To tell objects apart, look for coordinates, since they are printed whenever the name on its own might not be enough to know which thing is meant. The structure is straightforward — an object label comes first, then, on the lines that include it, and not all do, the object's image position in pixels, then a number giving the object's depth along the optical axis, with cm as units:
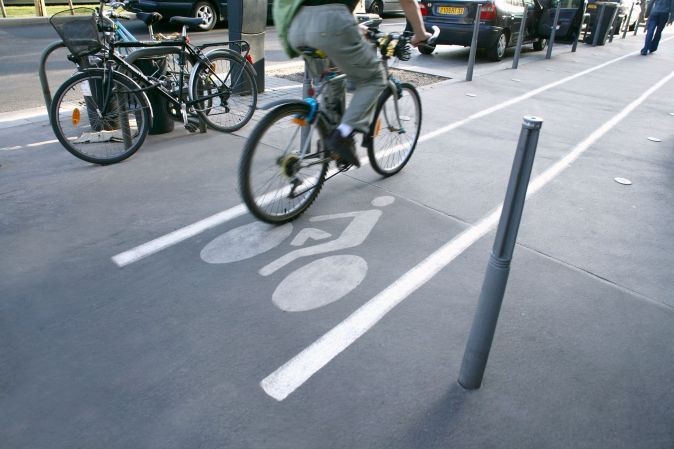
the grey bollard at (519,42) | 947
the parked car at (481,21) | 1041
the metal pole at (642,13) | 2355
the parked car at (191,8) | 1242
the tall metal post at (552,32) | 1123
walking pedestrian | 1356
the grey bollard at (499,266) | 167
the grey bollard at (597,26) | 1472
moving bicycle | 320
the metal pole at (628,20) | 1809
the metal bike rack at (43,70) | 453
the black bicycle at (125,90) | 423
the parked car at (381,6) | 1801
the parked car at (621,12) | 1512
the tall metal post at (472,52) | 842
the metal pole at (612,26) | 1505
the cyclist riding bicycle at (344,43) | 300
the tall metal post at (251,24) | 629
